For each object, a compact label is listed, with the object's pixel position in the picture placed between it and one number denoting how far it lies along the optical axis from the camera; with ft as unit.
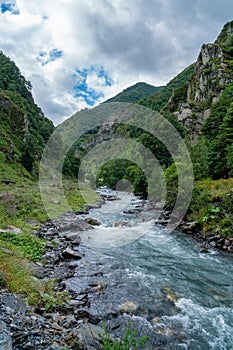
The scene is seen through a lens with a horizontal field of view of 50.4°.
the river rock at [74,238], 55.14
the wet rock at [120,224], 76.79
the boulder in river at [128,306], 29.01
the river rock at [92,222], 77.51
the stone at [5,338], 16.55
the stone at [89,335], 19.86
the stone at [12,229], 49.51
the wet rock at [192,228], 69.21
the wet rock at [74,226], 67.41
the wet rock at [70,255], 45.32
